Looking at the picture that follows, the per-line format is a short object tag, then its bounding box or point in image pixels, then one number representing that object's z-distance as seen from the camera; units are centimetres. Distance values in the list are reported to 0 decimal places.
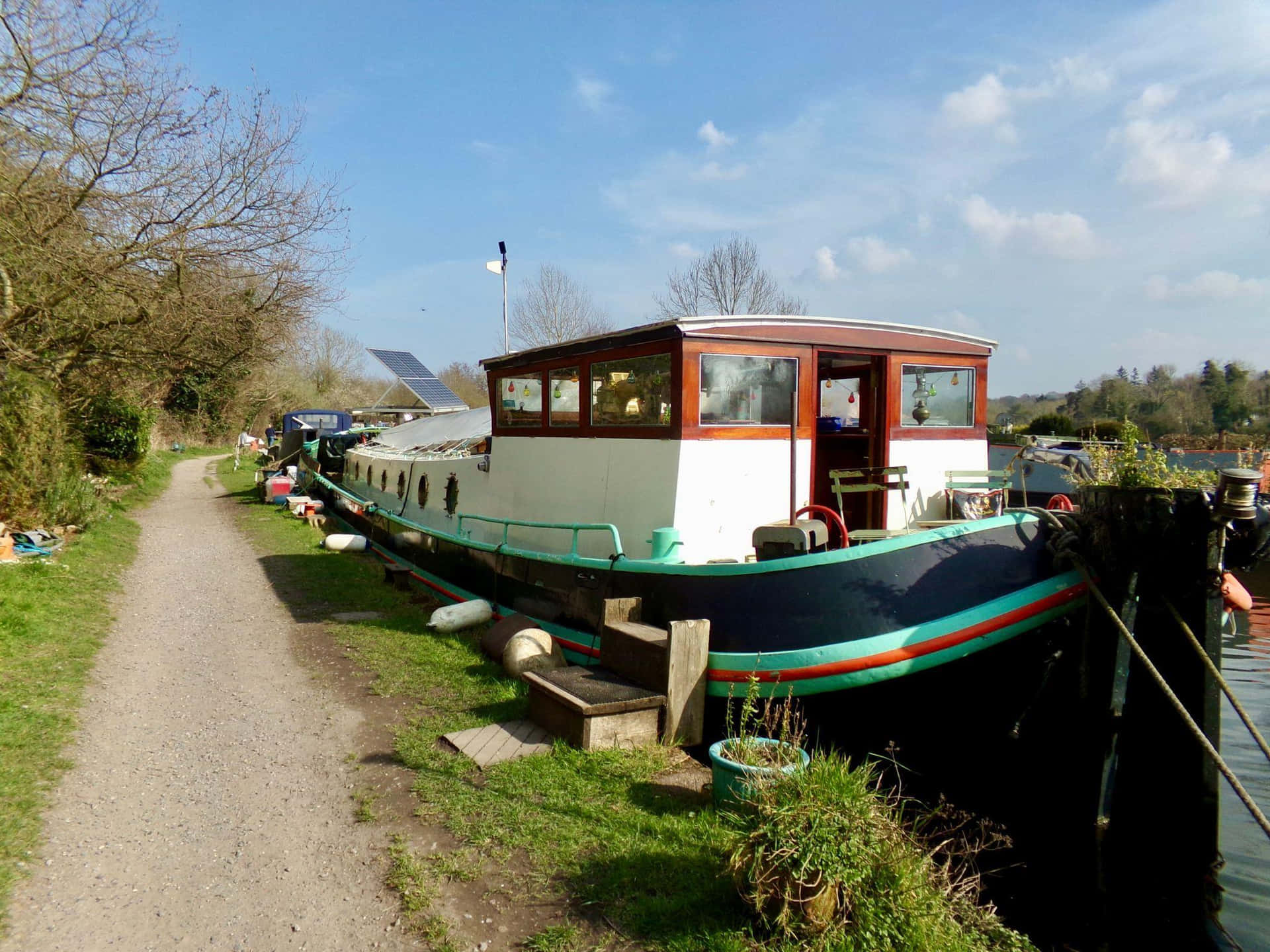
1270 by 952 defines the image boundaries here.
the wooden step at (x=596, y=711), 481
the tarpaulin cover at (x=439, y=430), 1151
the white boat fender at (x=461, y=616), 775
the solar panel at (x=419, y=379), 2114
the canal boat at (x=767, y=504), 446
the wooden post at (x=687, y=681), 495
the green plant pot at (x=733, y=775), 348
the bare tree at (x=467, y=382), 4154
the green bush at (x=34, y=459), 1048
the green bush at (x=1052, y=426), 2642
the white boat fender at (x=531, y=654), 612
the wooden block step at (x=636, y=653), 505
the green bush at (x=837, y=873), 296
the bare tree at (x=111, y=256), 1039
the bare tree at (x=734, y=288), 2645
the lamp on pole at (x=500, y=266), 1173
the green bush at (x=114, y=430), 1883
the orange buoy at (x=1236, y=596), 431
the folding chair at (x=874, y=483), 541
